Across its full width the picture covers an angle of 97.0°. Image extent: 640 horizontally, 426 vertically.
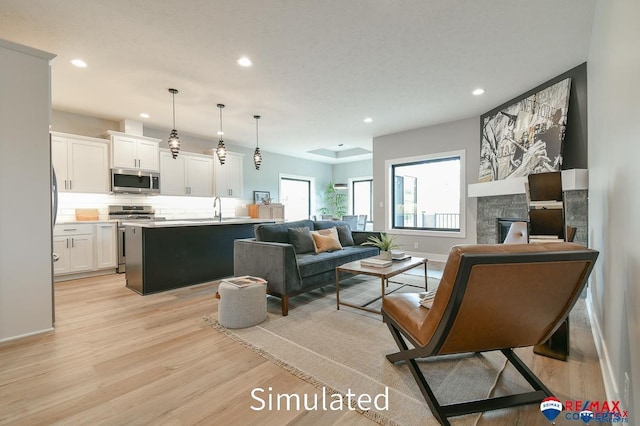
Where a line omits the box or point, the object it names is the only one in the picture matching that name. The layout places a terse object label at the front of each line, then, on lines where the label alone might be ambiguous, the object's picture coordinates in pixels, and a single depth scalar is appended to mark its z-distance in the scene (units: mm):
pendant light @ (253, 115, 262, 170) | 5020
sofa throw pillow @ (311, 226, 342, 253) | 3916
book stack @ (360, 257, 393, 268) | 3047
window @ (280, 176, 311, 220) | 8523
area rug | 1607
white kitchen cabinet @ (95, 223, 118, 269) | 4613
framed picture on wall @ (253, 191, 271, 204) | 7406
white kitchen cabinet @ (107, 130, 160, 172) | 4930
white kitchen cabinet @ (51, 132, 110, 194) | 4438
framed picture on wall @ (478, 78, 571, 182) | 3558
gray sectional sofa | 2922
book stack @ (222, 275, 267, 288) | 2656
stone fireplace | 3256
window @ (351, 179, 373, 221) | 9078
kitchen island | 3604
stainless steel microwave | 4965
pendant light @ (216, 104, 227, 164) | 4602
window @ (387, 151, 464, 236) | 5676
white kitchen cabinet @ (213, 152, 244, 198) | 6467
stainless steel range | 4828
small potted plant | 3264
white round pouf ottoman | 2580
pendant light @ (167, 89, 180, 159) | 3988
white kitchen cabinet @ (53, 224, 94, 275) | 4230
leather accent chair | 1275
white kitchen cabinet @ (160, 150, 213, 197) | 5660
